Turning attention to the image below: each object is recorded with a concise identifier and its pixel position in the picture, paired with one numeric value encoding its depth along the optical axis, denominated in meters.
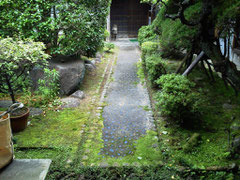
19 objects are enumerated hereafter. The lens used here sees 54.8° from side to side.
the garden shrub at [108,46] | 15.72
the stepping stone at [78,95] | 8.13
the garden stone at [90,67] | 11.45
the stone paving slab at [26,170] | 2.86
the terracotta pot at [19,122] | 5.79
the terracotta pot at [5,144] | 3.05
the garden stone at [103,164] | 4.68
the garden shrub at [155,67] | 8.55
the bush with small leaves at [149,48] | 10.47
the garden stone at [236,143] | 4.78
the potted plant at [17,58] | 5.84
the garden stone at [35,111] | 6.91
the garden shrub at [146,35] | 13.65
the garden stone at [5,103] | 7.04
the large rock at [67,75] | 8.24
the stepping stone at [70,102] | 7.52
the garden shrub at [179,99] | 5.74
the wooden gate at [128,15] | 22.08
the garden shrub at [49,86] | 7.58
